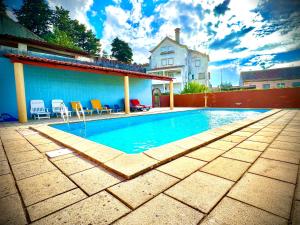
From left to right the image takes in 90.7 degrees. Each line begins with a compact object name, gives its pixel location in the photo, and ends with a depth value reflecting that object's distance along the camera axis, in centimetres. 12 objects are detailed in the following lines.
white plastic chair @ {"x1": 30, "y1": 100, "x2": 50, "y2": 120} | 745
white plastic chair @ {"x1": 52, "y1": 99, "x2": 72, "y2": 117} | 820
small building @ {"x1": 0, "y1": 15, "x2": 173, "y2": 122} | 700
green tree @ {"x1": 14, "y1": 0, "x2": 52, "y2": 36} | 2177
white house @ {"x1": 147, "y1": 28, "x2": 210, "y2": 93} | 2408
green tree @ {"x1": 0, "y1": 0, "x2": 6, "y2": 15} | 1744
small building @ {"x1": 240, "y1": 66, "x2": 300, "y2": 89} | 2858
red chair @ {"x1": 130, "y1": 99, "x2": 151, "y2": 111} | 1185
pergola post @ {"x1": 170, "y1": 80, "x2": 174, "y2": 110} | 1320
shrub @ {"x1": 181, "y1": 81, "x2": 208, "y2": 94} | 1736
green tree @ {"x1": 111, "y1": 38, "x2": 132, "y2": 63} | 2800
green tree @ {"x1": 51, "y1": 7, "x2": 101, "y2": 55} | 2494
